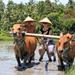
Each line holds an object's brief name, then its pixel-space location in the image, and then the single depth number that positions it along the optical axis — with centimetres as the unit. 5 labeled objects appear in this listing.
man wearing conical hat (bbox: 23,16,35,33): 1438
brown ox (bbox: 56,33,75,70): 1230
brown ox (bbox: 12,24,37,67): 1281
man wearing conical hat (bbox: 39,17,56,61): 1460
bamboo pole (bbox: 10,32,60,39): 1356
